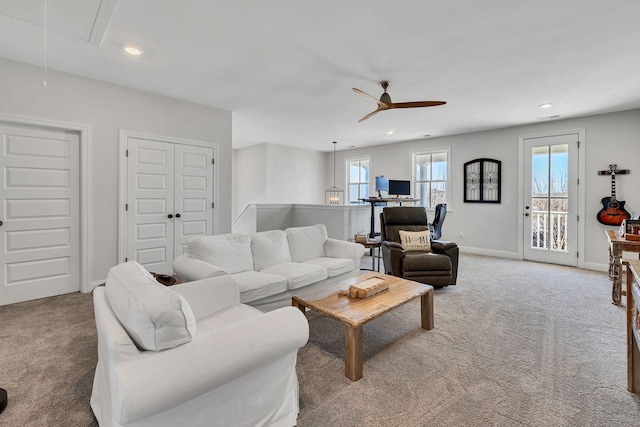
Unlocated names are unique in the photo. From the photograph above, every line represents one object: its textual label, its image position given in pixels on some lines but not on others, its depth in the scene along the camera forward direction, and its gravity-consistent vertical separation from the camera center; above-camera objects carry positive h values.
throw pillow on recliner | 3.95 -0.38
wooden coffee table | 1.92 -0.69
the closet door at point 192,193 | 4.34 +0.29
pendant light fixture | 8.71 +0.55
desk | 5.64 +0.23
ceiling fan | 3.33 +1.23
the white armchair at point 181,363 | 1.04 -0.59
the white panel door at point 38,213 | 3.17 -0.02
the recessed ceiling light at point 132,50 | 2.81 +1.55
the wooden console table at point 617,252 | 3.05 -0.41
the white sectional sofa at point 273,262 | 2.58 -0.51
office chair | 5.37 -0.15
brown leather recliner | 3.61 -0.58
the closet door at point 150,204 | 3.92 +0.10
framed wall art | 5.88 +0.67
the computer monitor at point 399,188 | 6.04 +0.51
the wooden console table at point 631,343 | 1.72 -0.78
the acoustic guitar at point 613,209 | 4.56 +0.08
